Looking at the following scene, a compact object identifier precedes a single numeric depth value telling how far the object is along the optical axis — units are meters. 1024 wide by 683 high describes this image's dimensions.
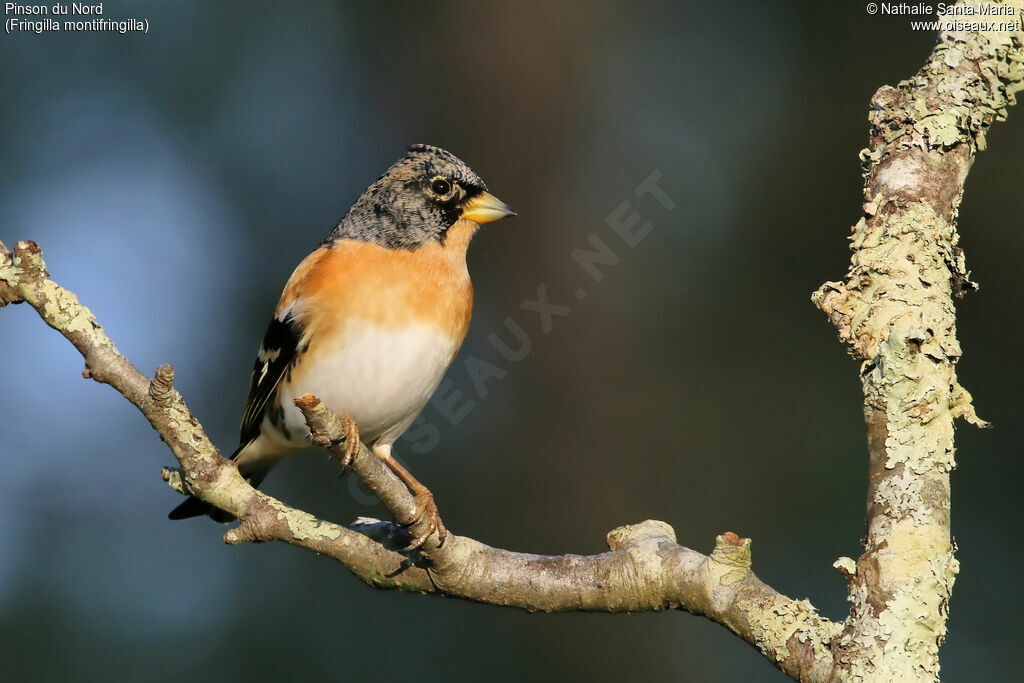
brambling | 4.59
